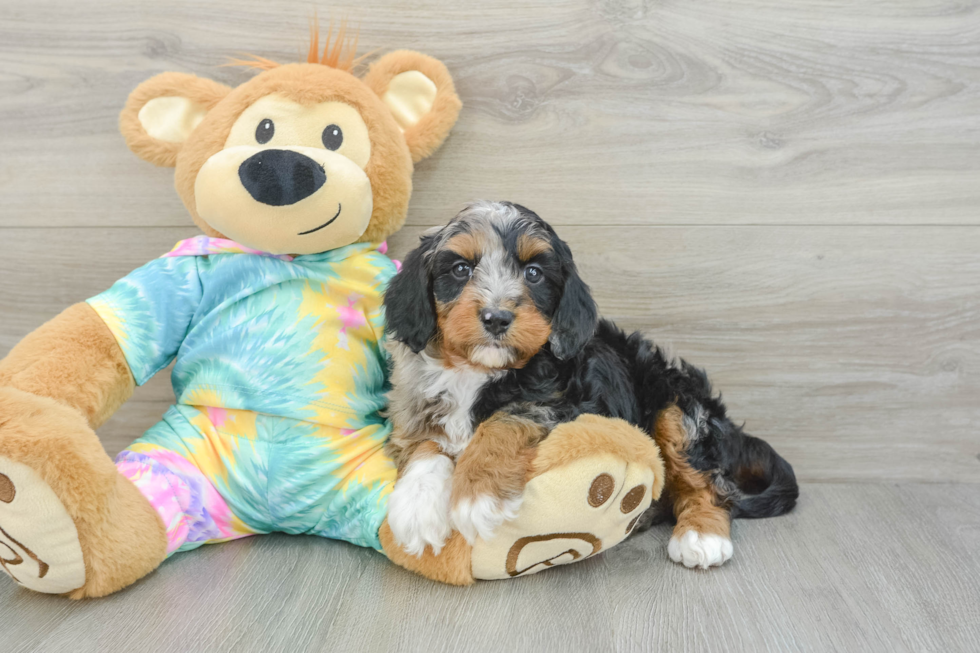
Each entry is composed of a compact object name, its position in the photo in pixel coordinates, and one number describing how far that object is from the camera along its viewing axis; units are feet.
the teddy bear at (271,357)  2.51
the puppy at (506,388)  2.46
